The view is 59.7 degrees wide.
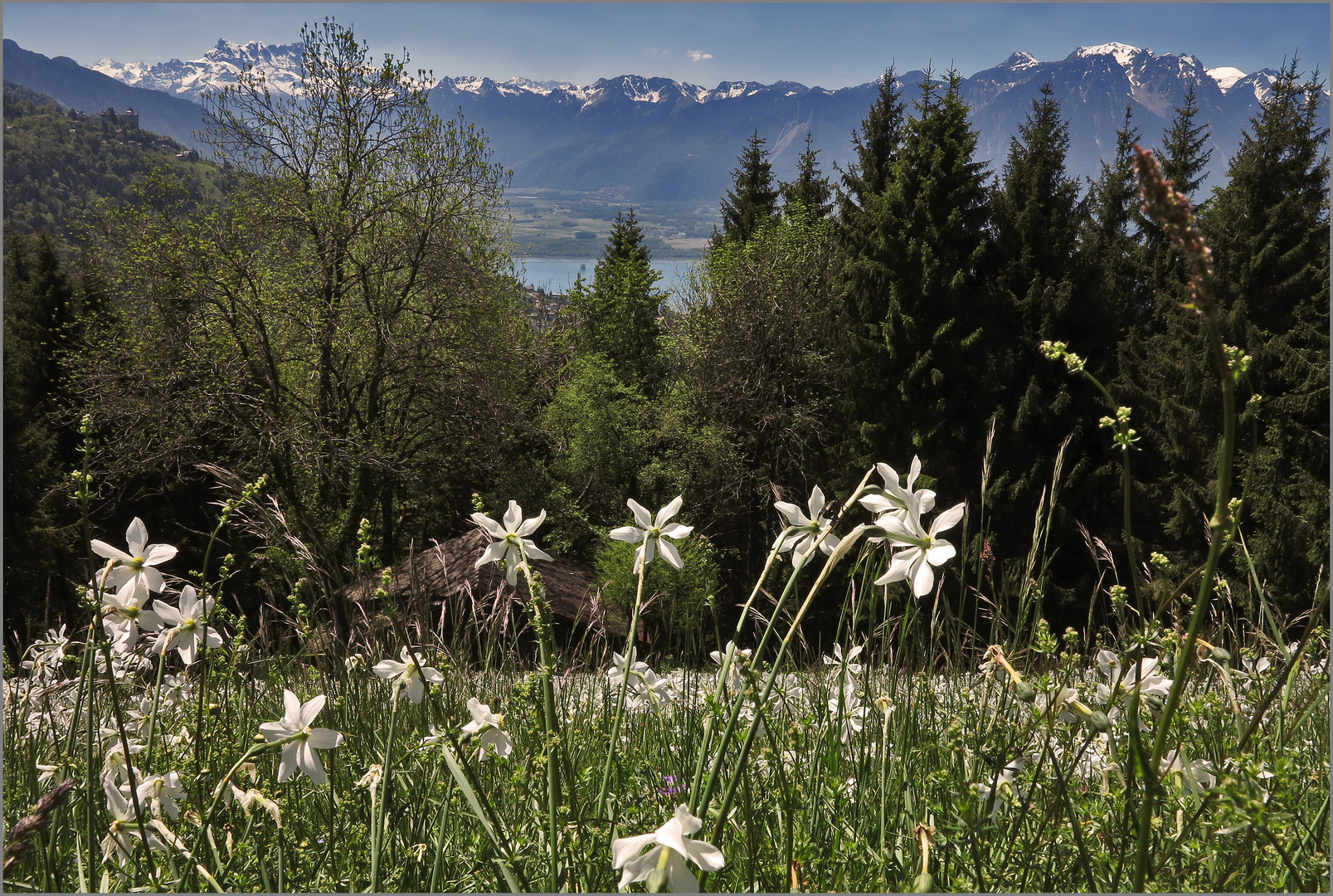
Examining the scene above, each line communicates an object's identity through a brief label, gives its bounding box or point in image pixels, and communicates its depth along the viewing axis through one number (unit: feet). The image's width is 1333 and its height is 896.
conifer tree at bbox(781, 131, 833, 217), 68.76
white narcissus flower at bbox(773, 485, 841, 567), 2.11
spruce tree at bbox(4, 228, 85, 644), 33.27
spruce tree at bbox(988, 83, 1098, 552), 48.08
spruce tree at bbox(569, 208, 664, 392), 63.53
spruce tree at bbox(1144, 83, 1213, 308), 49.97
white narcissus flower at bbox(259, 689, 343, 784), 2.18
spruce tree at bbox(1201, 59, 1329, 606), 30.51
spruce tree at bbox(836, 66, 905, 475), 48.63
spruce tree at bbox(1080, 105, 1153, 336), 52.64
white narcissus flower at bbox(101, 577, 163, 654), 2.36
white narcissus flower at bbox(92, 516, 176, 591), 2.35
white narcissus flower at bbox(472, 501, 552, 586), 2.25
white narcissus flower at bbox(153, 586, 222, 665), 2.53
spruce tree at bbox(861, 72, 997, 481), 47.54
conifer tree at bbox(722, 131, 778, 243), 73.11
